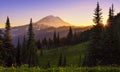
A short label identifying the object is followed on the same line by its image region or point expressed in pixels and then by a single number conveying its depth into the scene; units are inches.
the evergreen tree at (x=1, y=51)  2349.9
